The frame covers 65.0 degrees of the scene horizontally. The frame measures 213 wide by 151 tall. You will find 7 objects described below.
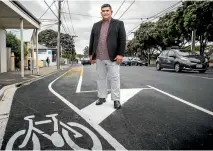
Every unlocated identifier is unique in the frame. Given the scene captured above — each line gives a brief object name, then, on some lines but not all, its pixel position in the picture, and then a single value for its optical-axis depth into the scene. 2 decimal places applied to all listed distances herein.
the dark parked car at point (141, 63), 28.54
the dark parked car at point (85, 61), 31.96
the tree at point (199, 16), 15.37
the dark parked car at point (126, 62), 27.12
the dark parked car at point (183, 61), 10.82
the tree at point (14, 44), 14.57
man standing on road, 3.13
